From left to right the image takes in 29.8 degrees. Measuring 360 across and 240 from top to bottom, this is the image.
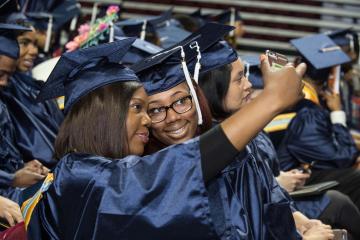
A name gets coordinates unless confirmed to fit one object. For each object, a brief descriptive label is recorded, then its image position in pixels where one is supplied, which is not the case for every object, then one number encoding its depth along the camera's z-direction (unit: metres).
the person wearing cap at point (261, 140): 3.08
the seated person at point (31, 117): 3.46
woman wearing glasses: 1.76
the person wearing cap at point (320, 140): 4.25
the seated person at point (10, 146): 2.98
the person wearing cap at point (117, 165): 1.77
